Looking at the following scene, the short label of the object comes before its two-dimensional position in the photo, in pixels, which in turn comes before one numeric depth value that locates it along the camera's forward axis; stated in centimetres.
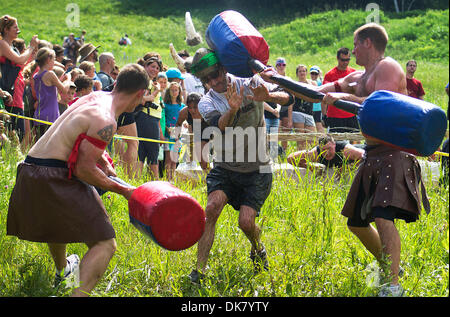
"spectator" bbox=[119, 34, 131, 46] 2913
